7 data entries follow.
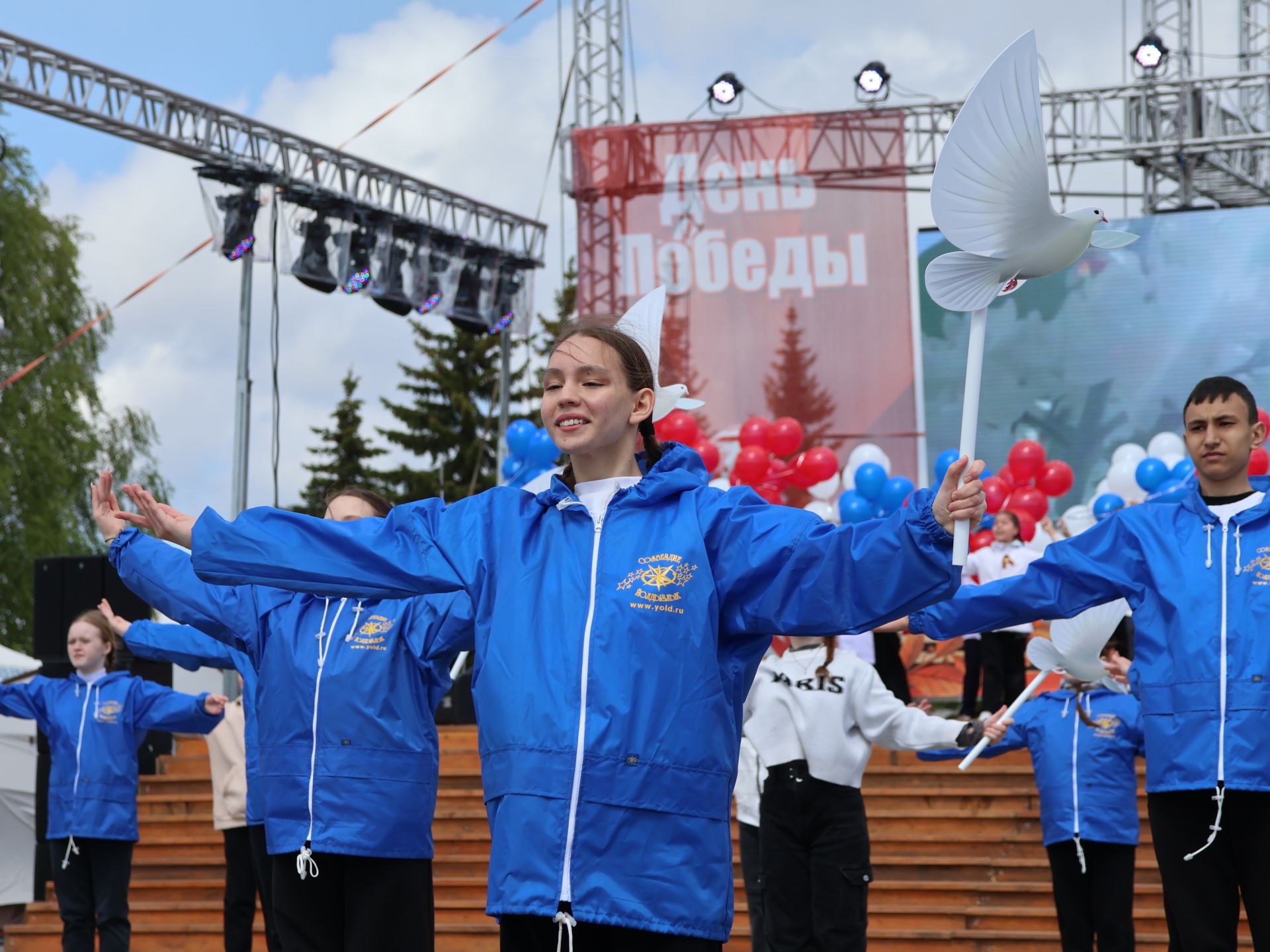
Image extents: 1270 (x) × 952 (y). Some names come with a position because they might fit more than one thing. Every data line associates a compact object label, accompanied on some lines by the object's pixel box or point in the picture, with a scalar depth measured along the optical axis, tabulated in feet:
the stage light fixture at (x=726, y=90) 53.42
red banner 52.03
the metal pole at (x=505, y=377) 54.75
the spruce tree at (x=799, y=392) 51.85
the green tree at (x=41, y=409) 73.97
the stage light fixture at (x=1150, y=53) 51.55
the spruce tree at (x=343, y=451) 115.03
